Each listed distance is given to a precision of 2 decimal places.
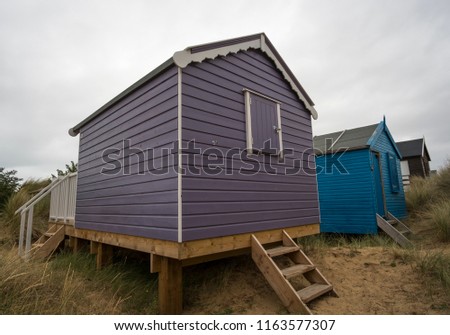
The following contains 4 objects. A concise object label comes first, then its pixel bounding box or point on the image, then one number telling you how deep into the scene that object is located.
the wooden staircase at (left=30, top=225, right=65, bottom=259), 6.53
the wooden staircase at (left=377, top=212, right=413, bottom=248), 7.65
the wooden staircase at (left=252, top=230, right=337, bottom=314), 3.32
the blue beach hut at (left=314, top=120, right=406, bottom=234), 9.05
